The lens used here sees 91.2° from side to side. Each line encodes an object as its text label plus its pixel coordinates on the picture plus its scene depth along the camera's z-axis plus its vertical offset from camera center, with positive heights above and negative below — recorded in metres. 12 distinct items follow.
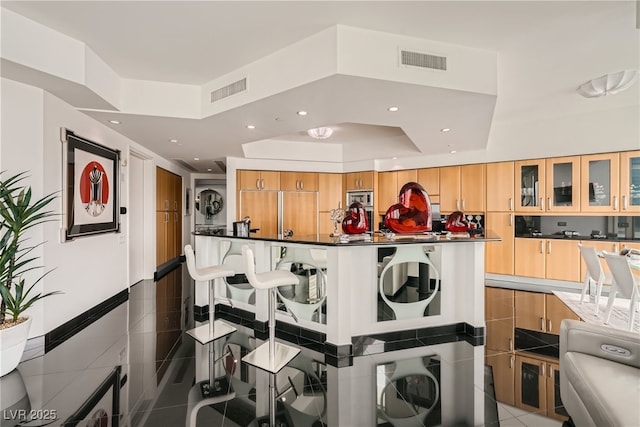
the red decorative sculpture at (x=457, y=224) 3.27 -0.12
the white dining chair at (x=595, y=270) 3.68 -0.69
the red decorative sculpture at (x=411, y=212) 2.80 +0.00
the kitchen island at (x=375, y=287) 2.80 -0.73
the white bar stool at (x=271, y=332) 2.45 -0.98
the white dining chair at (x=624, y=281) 2.99 -0.67
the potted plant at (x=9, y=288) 2.33 -0.59
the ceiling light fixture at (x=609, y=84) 3.16 +1.37
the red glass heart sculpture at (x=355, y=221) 3.14 -0.09
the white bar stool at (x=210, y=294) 3.03 -0.84
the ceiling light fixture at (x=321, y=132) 4.96 +1.28
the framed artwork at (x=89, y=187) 3.26 +0.30
